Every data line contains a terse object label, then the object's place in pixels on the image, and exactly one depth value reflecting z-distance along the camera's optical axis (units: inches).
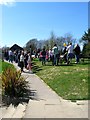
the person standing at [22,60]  303.0
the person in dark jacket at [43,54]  343.6
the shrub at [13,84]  164.5
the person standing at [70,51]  306.1
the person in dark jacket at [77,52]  307.2
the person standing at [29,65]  316.2
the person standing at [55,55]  307.3
